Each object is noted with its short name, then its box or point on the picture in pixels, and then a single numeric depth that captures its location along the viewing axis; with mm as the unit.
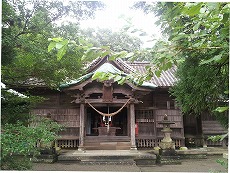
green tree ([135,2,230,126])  1638
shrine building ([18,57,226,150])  8312
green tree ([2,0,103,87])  3598
